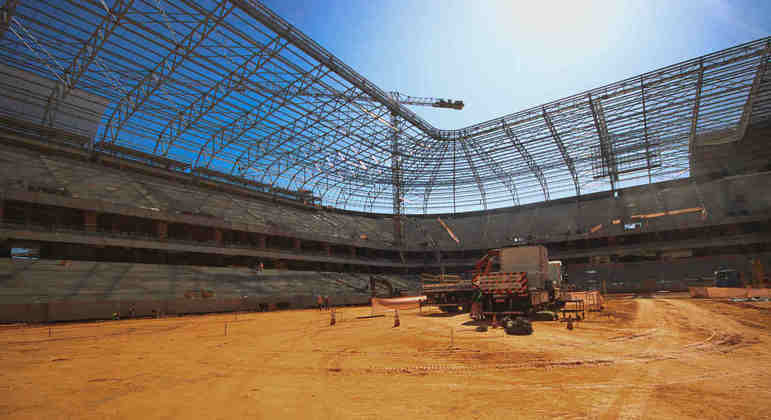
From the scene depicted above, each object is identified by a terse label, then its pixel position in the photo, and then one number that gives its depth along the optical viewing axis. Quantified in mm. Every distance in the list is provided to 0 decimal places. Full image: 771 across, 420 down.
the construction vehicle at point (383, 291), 38719
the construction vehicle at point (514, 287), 16250
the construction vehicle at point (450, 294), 20312
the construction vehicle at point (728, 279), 33531
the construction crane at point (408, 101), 47553
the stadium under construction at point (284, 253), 6031
